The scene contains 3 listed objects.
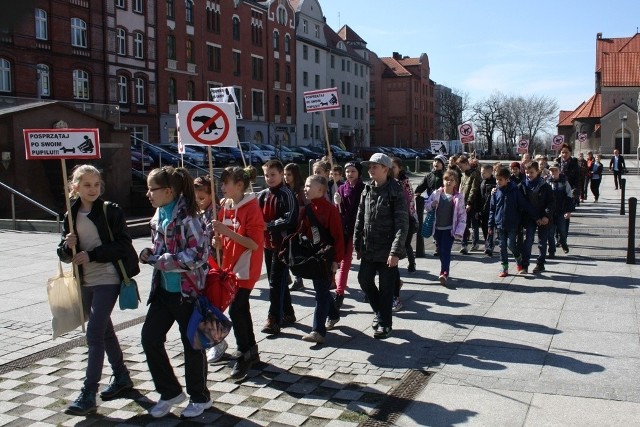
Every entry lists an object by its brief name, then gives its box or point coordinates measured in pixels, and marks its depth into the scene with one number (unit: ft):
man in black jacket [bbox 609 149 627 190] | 95.46
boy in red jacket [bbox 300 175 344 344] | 21.21
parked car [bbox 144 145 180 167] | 96.78
